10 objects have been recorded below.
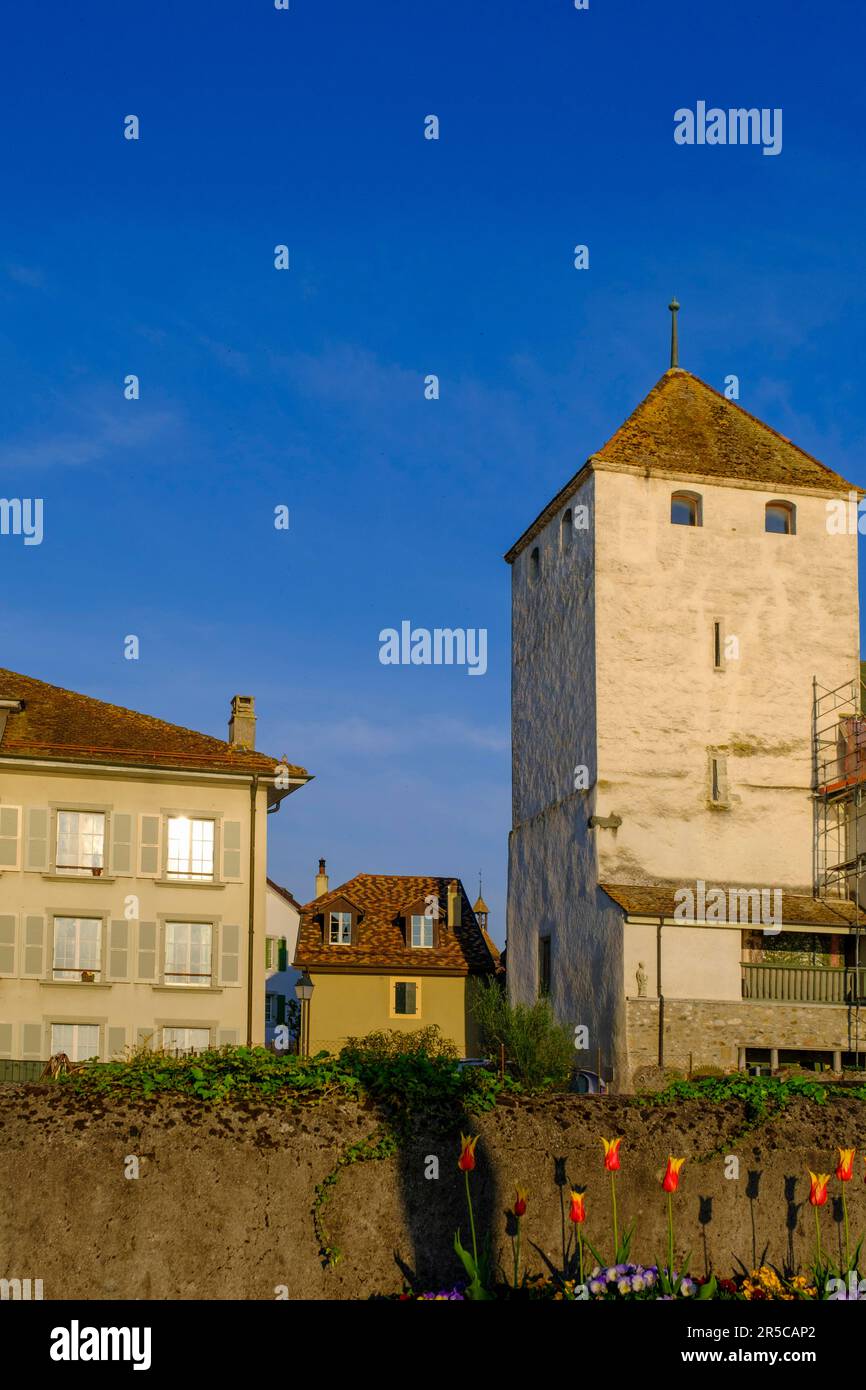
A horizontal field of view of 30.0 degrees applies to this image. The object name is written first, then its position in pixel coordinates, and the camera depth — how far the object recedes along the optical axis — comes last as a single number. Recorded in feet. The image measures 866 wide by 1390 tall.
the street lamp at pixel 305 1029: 143.23
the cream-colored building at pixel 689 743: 122.21
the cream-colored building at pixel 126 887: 115.85
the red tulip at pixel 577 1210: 31.48
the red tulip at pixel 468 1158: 32.53
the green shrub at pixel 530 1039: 120.47
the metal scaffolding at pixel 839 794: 132.98
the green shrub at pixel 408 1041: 134.72
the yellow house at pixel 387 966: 164.04
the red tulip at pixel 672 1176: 32.01
